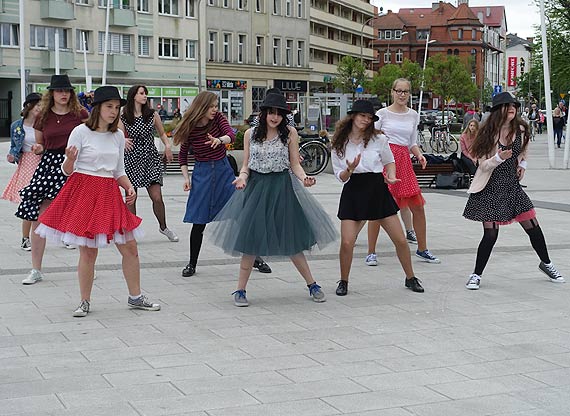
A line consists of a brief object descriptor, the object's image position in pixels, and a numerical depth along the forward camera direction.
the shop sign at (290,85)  78.44
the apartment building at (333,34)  86.81
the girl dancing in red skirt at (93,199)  7.51
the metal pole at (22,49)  30.12
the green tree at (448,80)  86.69
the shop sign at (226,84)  70.94
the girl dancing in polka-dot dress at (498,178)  8.94
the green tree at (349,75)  76.81
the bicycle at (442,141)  35.67
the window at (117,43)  63.28
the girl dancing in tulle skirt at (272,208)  8.18
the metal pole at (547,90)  25.44
